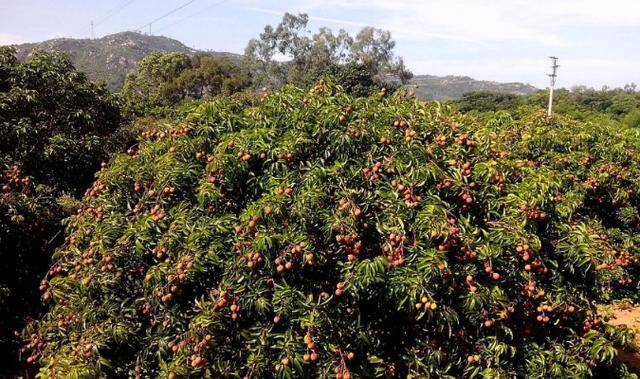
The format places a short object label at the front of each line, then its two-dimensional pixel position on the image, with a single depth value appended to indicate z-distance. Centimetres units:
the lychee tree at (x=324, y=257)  371
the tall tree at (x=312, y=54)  5078
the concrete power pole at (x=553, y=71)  3925
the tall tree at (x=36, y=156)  713
